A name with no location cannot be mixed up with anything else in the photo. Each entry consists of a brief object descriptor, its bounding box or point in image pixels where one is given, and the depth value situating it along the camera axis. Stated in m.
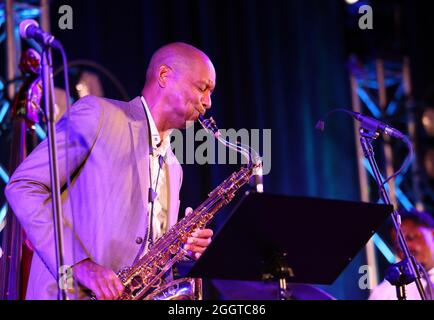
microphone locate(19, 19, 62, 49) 2.69
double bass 3.53
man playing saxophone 3.16
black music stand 2.87
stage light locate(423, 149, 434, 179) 8.27
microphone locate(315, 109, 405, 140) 3.69
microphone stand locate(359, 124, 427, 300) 3.44
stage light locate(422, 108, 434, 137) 8.28
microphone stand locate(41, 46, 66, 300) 2.52
